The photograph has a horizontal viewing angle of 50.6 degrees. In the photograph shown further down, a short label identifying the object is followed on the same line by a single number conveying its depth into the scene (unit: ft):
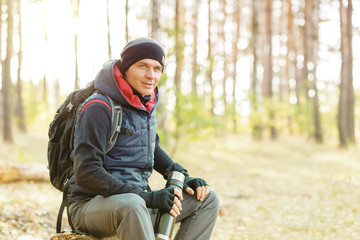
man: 8.26
